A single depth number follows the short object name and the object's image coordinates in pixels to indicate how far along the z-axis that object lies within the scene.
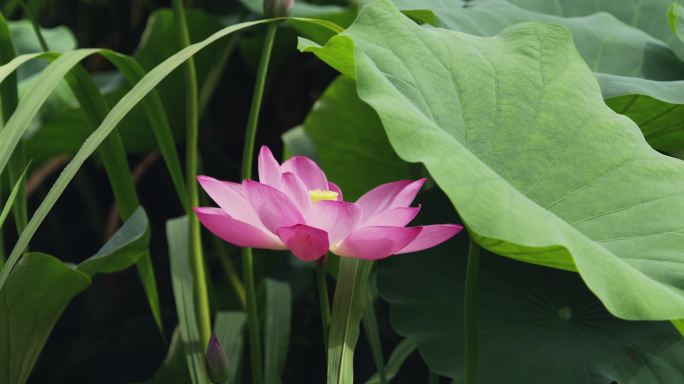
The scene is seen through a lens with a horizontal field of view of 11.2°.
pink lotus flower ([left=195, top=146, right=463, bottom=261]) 2.97
